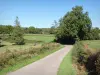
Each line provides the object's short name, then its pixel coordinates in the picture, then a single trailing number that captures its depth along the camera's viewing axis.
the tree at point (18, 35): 31.60
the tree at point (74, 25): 29.53
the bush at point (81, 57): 8.94
